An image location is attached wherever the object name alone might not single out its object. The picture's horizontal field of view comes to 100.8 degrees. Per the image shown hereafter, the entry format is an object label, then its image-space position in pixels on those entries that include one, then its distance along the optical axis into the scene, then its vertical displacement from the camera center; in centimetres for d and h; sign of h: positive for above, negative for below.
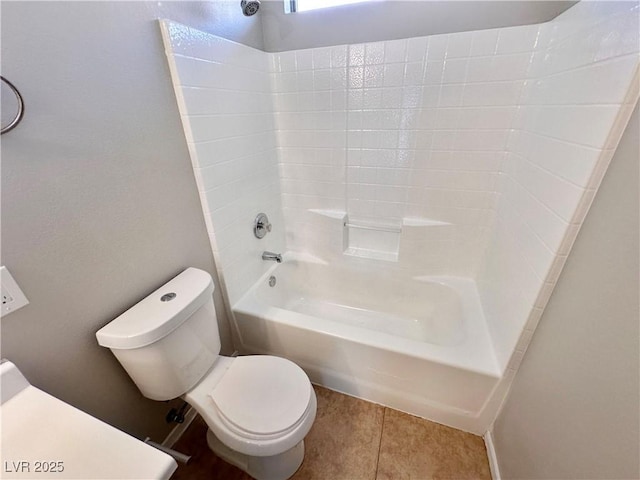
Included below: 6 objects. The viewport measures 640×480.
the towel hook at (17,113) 59 +2
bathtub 116 -106
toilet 86 -95
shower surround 87 -30
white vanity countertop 50 -60
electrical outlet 63 -38
